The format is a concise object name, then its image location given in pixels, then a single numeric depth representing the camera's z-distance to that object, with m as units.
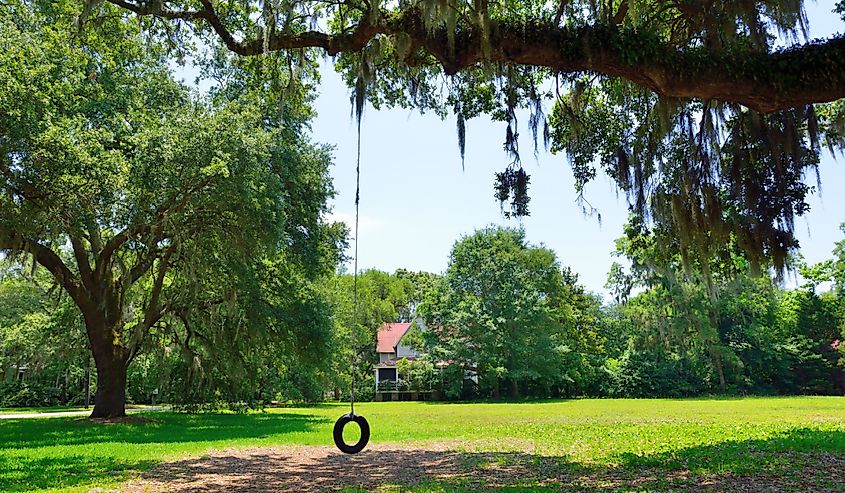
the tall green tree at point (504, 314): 35.03
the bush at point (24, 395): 31.66
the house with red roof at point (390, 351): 45.75
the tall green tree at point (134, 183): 10.68
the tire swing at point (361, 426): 7.10
